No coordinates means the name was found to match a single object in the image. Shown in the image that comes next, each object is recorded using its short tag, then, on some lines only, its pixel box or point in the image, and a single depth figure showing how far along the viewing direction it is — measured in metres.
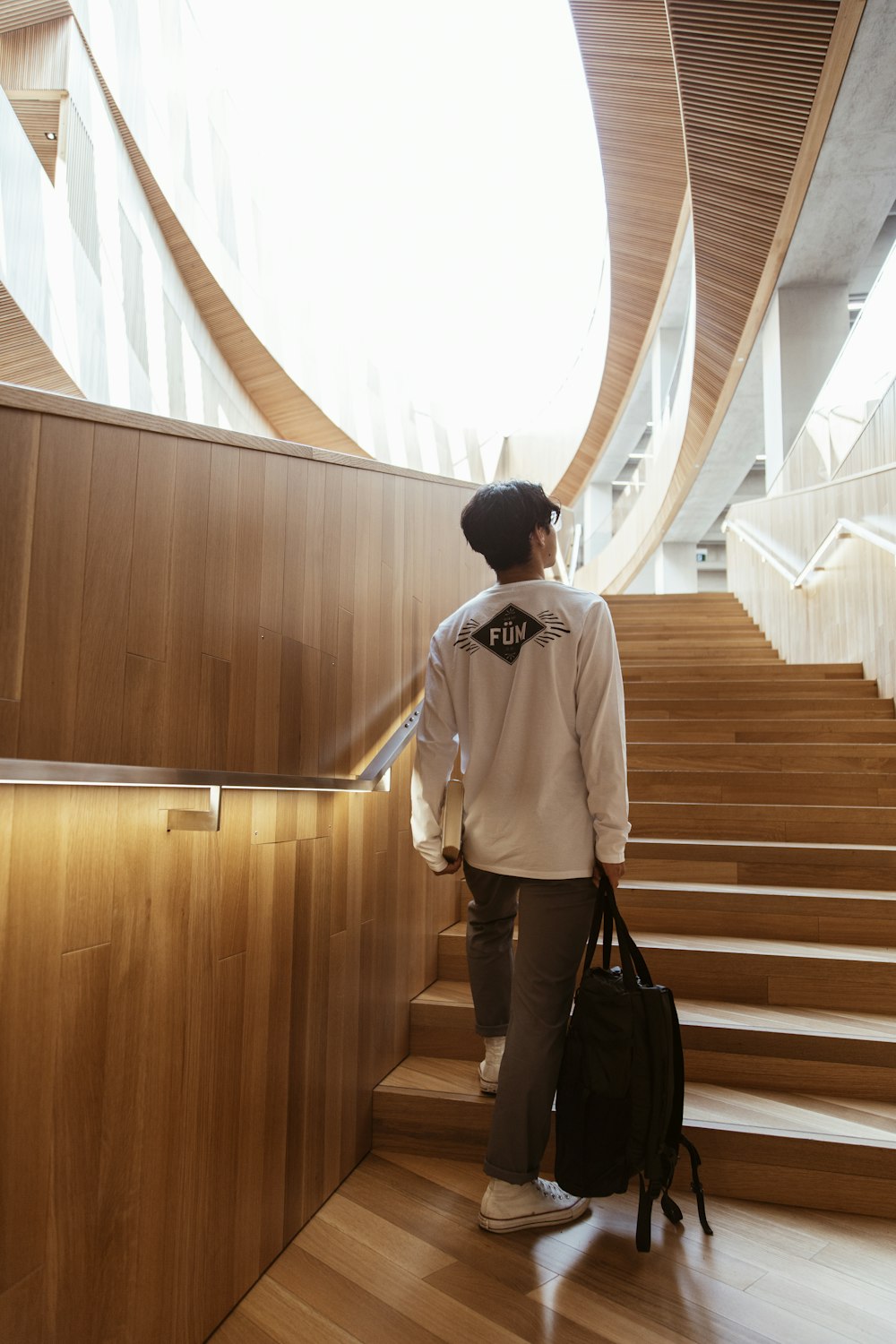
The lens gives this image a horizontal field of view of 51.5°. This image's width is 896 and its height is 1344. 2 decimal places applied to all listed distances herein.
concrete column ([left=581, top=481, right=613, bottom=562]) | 18.52
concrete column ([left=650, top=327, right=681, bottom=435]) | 13.83
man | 1.86
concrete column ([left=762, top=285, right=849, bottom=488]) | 8.66
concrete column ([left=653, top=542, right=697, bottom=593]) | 16.41
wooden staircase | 2.00
